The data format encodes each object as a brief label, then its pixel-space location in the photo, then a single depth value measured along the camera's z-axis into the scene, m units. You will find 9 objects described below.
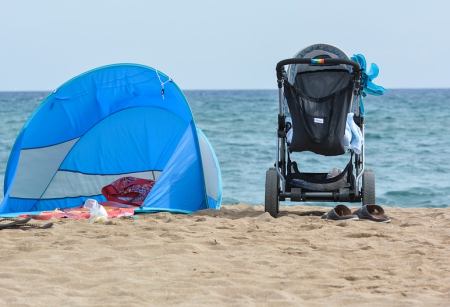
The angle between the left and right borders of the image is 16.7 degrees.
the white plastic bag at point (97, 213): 12.11
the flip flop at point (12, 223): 11.31
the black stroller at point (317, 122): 12.10
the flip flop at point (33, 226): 11.33
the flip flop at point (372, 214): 11.99
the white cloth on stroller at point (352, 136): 12.23
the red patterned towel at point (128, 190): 14.63
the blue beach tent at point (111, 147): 14.00
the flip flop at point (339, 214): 12.08
